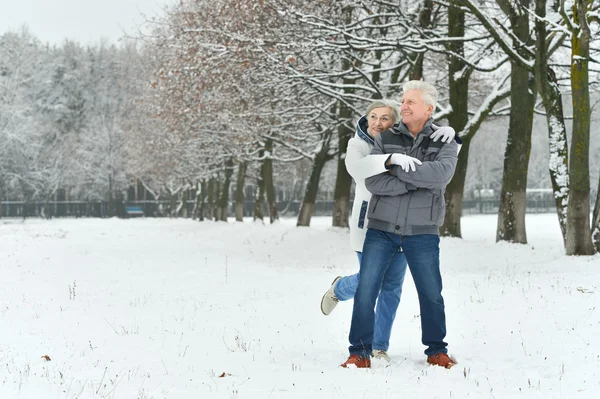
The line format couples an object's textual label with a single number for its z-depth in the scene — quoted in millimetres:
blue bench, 63938
